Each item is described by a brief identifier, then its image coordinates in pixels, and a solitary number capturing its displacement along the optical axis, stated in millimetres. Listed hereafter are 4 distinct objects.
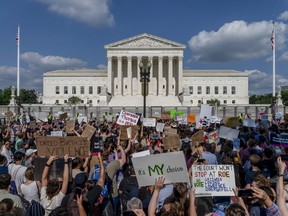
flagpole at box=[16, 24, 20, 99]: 30571
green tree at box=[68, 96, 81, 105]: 52993
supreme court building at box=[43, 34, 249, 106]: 49634
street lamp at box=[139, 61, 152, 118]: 14760
